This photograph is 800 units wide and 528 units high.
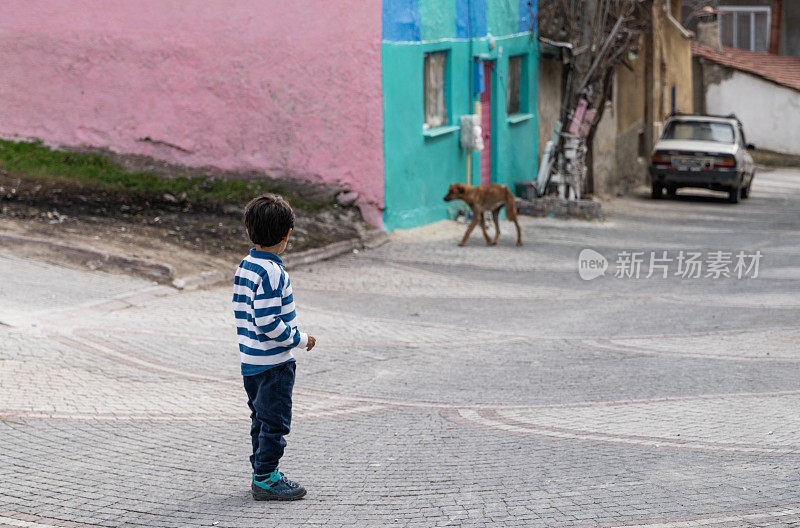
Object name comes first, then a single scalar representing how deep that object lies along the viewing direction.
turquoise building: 16.62
